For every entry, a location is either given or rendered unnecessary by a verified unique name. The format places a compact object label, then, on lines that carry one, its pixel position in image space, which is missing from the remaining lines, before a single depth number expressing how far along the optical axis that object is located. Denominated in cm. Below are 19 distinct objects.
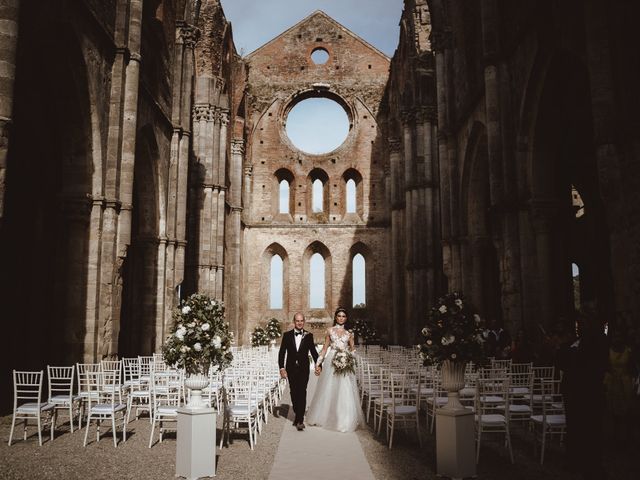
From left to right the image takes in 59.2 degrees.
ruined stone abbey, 1109
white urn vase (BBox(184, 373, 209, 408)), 582
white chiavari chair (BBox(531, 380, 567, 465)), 636
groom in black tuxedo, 812
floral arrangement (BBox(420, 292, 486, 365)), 583
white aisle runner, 554
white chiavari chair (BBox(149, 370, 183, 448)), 685
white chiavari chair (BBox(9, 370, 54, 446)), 716
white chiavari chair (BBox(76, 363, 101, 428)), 794
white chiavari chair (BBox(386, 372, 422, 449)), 695
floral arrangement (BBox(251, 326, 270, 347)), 2567
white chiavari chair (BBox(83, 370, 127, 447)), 711
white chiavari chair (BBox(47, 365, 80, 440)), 755
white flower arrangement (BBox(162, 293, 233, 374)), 611
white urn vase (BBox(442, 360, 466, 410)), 577
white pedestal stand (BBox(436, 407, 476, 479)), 540
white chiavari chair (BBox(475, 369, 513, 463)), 621
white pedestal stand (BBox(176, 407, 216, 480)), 547
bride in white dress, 803
